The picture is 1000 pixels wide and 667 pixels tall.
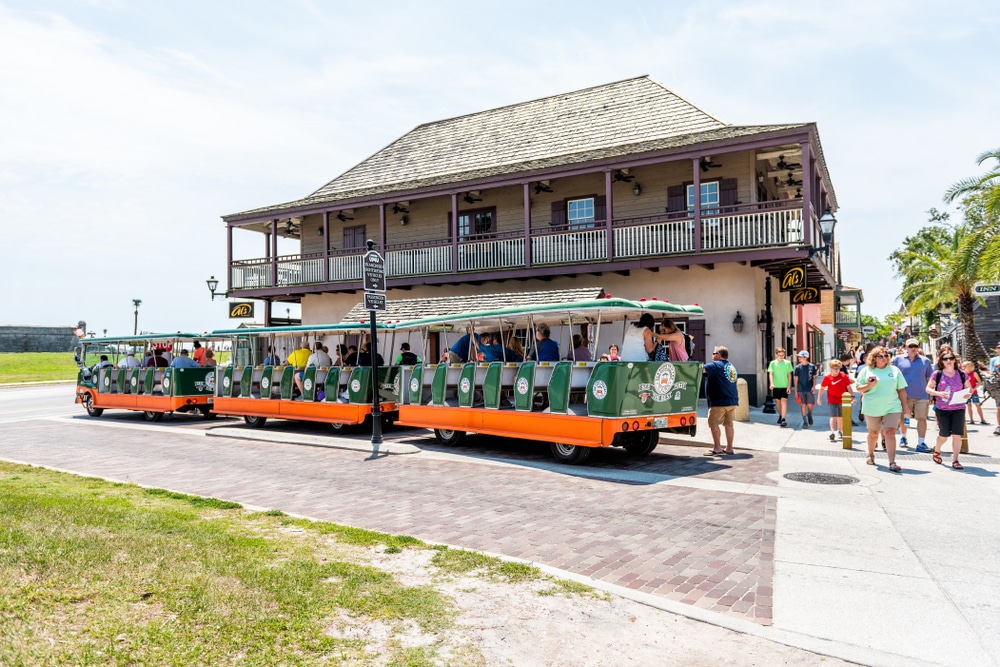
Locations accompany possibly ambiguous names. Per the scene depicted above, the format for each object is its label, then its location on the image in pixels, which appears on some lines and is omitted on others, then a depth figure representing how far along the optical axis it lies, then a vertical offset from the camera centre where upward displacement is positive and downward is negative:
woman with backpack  10.42 -0.68
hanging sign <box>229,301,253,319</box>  28.17 +2.01
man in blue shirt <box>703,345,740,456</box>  11.58 -0.59
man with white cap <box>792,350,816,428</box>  15.59 -0.59
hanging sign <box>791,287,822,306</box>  20.88 +1.80
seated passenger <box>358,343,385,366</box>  15.66 +0.05
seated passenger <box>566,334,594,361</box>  11.71 +0.09
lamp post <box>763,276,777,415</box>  20.17 +0.88
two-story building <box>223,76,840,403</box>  18.92 +4.76
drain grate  9.35 -1.61
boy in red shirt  13.77 -0.63
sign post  13.29 +1.23
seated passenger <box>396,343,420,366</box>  15.01 +0.03
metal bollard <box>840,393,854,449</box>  12.09 -1.02
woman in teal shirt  10.03 -0.53
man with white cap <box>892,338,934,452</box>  11.85 -0.40
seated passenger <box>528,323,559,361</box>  11.91 +0.19
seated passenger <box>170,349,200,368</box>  19.30 -0.04
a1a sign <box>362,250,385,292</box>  13.35 +1.66
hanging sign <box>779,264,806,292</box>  19.62 +2.15
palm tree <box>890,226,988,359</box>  21.67 +2.89
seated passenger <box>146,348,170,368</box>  20.25 -0.01
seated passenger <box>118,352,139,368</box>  20.69 -0.01
